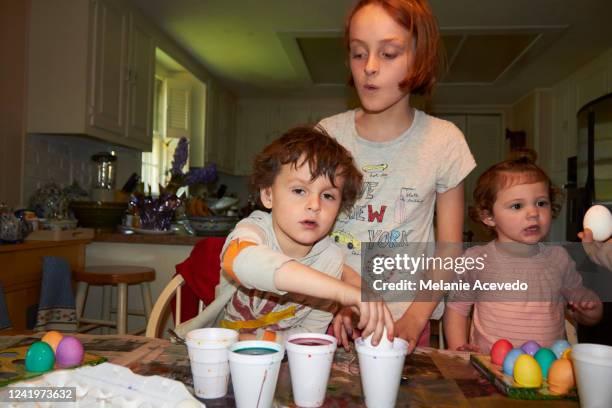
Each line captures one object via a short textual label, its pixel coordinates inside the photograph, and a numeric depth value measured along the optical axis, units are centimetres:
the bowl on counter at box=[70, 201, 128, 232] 307
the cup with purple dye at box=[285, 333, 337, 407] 72
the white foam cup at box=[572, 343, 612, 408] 68
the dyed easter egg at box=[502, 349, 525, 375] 86
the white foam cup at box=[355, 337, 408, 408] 72
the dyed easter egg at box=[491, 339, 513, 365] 91
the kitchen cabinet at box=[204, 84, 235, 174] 547
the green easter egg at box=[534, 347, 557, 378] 85
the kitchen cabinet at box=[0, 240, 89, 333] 234
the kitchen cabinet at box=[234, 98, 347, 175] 642
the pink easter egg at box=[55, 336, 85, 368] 86
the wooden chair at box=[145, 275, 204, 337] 128
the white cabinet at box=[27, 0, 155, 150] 305
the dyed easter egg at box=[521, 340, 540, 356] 90
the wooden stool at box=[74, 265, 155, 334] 260
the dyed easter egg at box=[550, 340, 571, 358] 91
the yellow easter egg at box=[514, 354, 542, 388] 81
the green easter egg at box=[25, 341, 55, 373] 82
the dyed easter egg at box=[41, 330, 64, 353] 88
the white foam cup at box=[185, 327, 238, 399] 75
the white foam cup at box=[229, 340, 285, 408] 68
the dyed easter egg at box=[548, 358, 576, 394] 79
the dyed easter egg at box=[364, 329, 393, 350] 74
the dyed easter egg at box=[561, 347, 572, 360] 85
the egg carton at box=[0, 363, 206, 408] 71
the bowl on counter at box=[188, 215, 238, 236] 297
